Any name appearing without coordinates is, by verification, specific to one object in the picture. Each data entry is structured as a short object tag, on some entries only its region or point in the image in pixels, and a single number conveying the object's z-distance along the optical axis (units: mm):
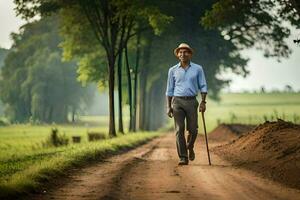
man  13359
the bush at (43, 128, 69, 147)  25812
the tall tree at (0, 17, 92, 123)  67312
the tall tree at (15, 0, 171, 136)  29750
